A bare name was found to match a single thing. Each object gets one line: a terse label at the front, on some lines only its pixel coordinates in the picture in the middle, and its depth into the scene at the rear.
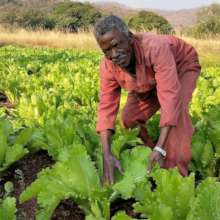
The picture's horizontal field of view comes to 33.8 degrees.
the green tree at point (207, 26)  23.06
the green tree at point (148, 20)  29.84
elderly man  2.18
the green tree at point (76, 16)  33.38
